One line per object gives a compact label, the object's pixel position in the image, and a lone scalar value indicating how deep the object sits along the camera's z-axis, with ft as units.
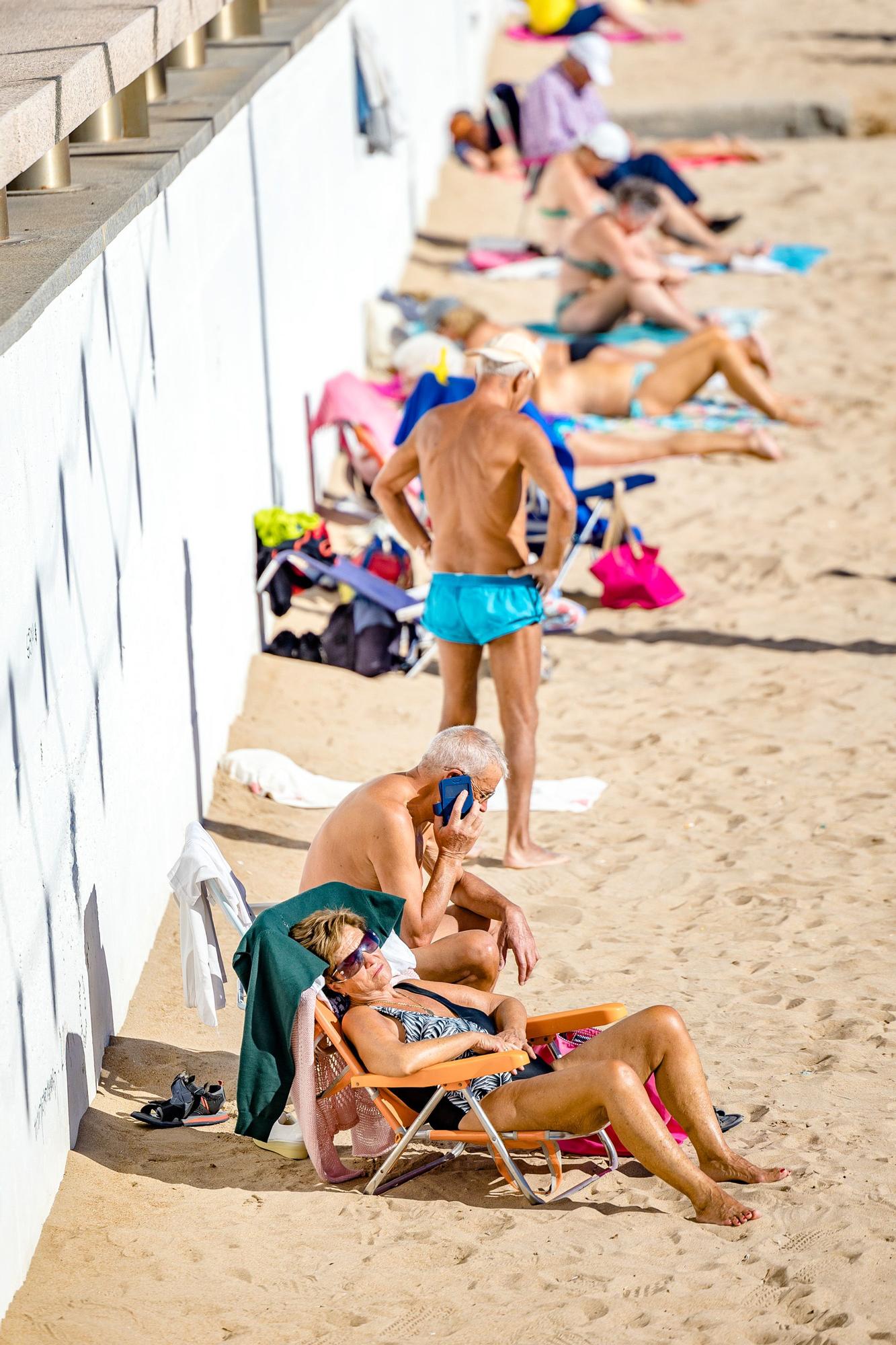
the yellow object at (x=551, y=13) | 170.30
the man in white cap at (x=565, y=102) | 98.63
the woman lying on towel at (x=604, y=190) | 90.12
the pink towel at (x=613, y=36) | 173.99
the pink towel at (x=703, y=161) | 115.55
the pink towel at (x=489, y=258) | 92.43
